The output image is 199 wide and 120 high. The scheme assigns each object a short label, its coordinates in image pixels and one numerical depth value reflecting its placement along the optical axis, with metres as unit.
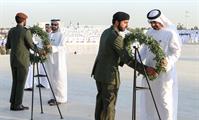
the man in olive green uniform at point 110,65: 6.02
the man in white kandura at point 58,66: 9.51
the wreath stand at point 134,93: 5.72
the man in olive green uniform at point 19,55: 8.63
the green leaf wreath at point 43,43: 8.38
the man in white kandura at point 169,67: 6.38
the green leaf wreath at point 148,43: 5.84
